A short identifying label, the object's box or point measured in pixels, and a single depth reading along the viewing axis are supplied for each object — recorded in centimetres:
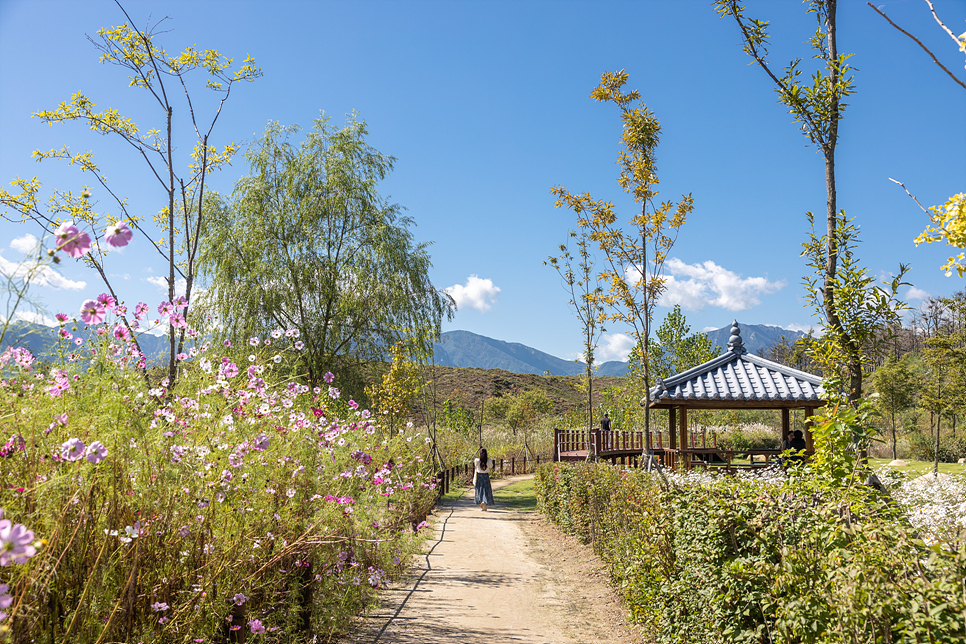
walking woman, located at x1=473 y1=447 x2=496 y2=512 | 1307
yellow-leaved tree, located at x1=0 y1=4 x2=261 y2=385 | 726
